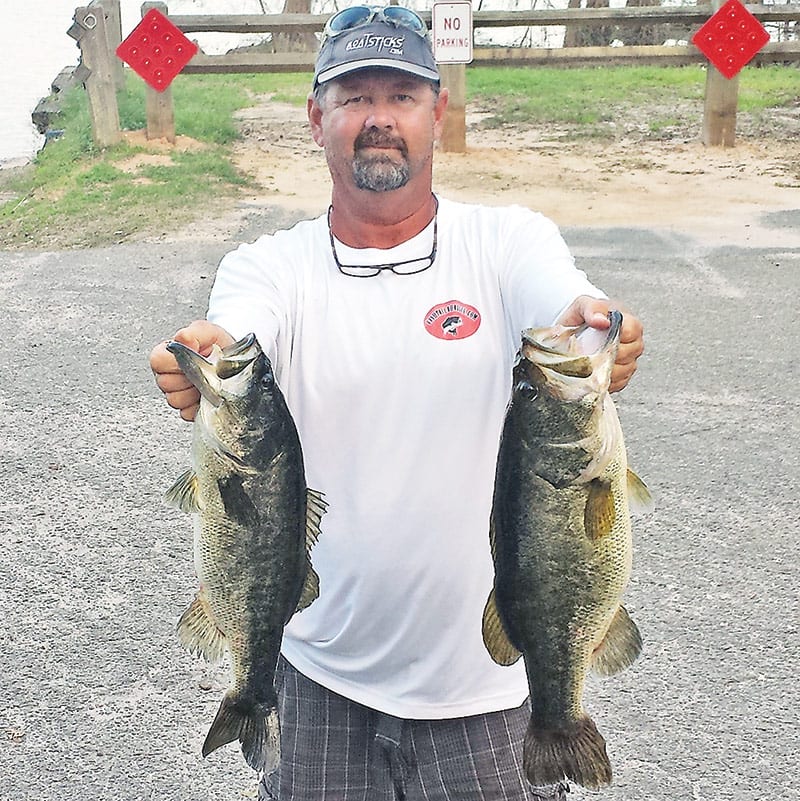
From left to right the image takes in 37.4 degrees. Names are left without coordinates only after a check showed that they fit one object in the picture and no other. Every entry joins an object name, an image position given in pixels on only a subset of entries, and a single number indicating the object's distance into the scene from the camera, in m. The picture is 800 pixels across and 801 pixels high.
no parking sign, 13.08
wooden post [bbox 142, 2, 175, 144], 14.14
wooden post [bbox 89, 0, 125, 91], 13.62
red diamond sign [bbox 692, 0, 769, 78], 14.12
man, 2.55
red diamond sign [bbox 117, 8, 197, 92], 13.62
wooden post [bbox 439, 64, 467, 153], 13.77
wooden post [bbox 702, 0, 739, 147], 14.31
